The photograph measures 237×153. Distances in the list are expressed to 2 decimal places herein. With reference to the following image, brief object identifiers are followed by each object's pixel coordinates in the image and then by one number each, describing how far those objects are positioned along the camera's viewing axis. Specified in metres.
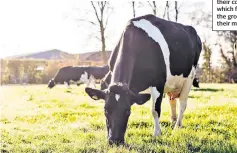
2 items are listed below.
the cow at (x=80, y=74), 15.36
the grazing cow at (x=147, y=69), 3.30
